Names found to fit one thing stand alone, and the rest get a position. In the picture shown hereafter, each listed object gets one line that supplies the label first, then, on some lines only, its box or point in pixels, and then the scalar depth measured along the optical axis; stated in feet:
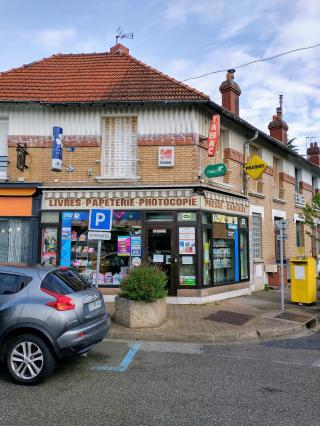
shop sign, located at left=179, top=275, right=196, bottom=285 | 36.99
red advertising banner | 36.86
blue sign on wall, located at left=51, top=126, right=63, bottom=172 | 36.14
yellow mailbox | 37.24
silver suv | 16.35
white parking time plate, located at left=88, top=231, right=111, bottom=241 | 28.45
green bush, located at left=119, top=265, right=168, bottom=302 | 26.94
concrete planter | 26.76
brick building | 37.50
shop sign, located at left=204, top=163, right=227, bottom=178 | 35.96
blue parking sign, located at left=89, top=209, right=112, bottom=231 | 28.68
